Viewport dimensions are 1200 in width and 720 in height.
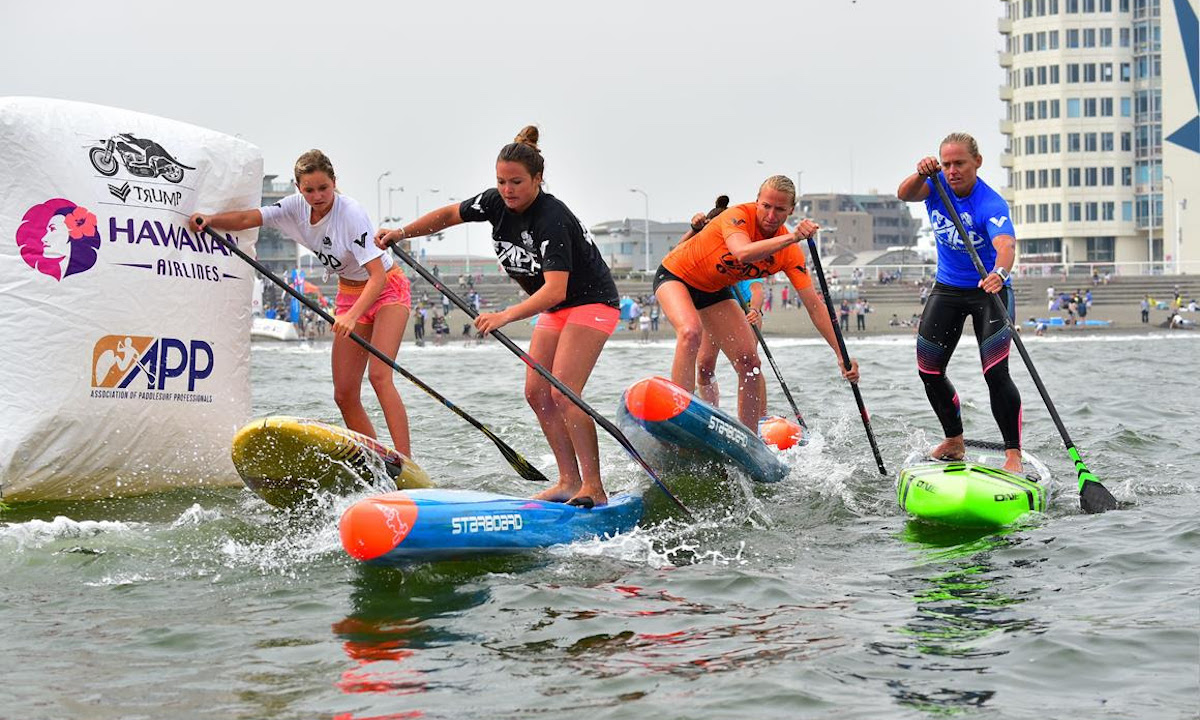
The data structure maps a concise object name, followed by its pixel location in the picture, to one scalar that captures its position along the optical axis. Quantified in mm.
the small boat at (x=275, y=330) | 45594
